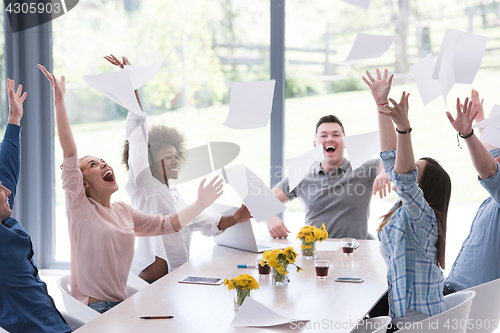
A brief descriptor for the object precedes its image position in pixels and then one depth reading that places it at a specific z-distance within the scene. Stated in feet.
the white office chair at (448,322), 5.31
